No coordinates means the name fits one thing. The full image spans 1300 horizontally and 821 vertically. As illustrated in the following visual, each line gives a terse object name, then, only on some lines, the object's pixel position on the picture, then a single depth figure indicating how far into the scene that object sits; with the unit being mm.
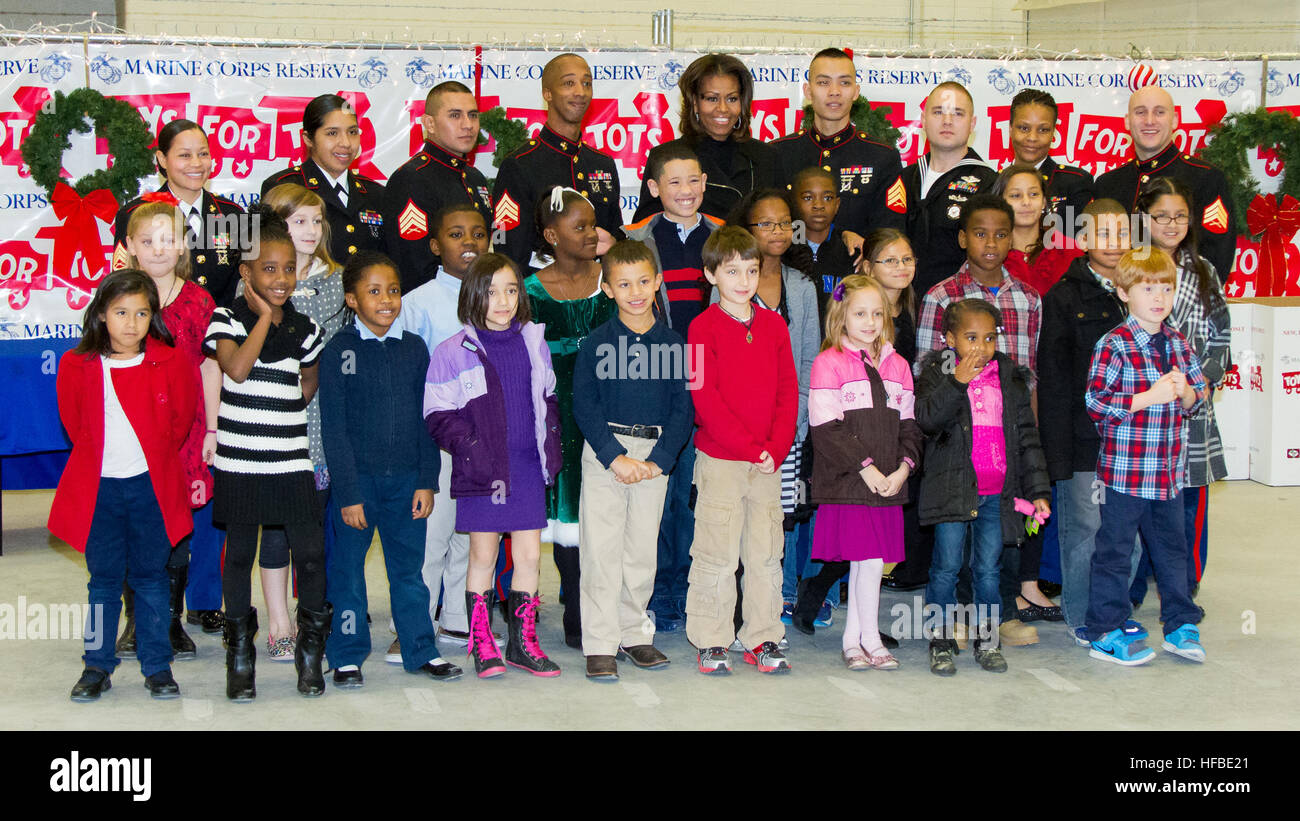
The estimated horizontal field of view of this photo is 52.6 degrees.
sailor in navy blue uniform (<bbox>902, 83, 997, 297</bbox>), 5254
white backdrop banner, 7188
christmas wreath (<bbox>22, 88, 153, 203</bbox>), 6996
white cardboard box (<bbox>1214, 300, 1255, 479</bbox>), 7617
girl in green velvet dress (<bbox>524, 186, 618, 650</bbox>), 4551
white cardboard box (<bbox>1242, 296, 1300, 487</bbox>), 7395
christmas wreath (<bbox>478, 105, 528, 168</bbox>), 7176
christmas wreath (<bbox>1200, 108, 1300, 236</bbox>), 7656
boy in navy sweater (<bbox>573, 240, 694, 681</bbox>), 4281
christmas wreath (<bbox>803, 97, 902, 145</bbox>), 7301
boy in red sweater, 4332
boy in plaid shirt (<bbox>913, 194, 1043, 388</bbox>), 4727
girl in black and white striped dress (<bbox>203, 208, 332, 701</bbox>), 4023
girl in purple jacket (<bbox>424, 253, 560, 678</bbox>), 4262
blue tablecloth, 5965
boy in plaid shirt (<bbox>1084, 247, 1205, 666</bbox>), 4465
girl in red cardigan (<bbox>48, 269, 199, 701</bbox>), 3949
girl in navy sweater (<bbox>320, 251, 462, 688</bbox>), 4145
